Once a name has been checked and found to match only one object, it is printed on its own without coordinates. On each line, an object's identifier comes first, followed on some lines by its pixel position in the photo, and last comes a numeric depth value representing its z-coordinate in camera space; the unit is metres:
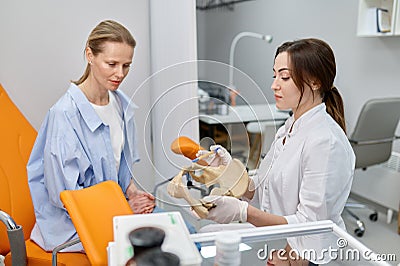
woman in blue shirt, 1.40
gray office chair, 2.64
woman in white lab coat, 1.21
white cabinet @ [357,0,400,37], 2.86
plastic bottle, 0.73
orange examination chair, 1.40
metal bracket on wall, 5.15
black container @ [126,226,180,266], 0.64
